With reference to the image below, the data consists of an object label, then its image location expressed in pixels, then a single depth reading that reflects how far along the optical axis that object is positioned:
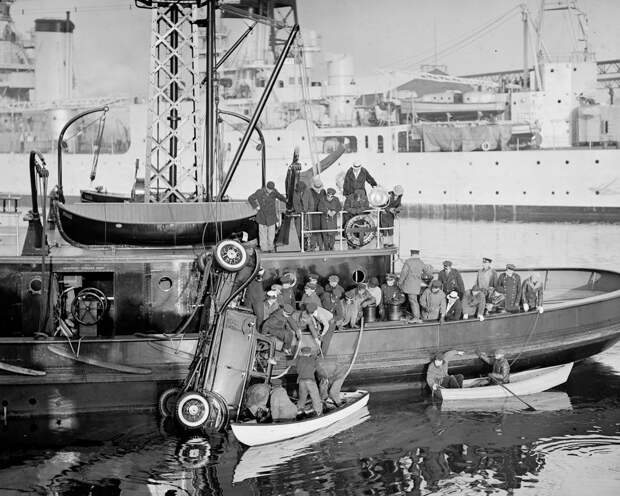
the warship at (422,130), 63.62
